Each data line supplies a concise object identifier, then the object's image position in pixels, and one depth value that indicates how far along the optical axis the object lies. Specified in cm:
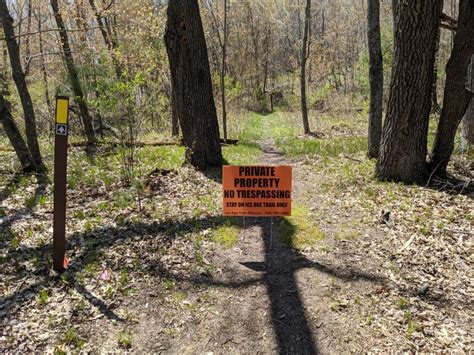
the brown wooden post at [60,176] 414
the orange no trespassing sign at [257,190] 519
